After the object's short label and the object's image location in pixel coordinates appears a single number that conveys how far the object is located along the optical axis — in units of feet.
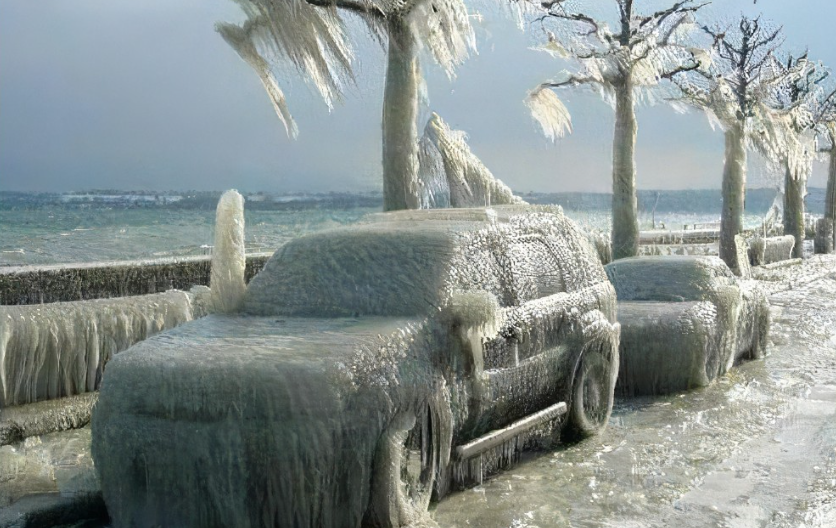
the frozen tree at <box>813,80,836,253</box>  98.20
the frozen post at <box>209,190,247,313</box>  17.52
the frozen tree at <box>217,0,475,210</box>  31.22
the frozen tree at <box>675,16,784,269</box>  66.23
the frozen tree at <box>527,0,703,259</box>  53.93
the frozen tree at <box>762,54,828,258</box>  79.61
